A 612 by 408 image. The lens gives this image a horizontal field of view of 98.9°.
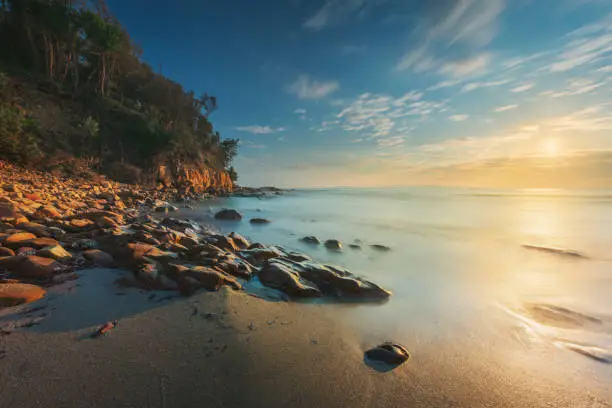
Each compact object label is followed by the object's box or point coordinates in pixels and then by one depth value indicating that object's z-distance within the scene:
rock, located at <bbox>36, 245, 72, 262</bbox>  3.07
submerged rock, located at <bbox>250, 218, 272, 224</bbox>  11.36
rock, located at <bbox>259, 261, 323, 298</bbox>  3.41
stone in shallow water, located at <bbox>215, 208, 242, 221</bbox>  11.78
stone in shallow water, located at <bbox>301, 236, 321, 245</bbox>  7.53
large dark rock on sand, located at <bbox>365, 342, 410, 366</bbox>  2.14
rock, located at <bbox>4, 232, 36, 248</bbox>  3.15
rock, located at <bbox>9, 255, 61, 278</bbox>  2.70
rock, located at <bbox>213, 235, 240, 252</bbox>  5.17
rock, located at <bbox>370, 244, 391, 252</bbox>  7.13
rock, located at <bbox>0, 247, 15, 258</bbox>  2.89
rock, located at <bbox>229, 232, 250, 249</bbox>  5.67
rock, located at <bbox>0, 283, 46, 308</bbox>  2.16
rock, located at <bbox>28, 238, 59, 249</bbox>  3.33
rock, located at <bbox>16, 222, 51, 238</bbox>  3.83
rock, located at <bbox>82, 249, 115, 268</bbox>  3.35
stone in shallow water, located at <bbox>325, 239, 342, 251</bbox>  6.94
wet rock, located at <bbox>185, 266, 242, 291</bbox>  3.05
